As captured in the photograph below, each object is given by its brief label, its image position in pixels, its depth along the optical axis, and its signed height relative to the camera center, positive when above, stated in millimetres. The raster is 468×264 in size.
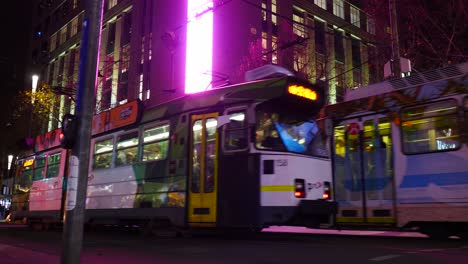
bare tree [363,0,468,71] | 16953 +7211
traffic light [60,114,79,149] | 5988 +1029
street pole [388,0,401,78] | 15844 +5866
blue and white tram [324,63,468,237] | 9641 +1429
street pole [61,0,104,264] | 5746 +952
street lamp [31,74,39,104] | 28362 +7848
